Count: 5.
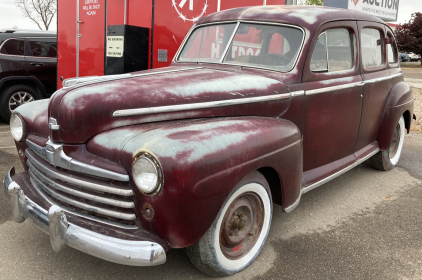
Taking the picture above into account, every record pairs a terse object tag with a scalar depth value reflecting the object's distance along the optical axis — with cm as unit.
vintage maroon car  211
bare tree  2988
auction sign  1580
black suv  714
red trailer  532
